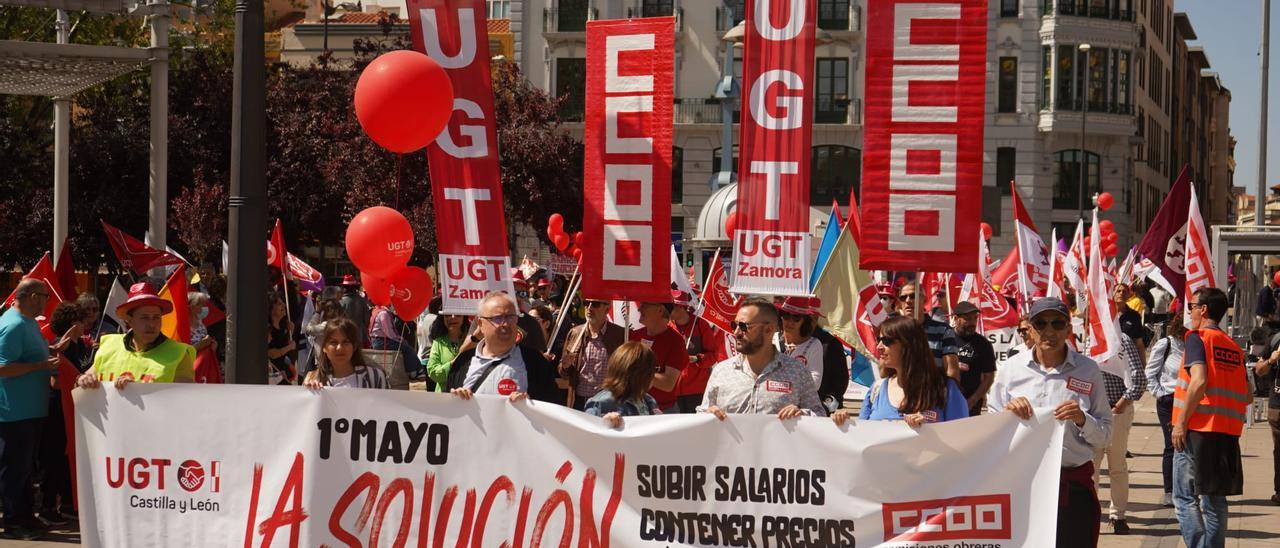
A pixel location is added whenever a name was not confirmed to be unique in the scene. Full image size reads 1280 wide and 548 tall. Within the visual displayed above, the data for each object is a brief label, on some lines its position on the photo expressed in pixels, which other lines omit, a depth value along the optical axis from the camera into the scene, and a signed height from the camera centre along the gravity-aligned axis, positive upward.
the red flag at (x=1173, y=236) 14.88 +0.11
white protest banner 6.53 -1.05
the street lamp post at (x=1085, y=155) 53.12 +3.23
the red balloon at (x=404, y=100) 8.90 +0.79
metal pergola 13.30 +1.50
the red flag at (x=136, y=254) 14.52 -0.22
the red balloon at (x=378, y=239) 10.47 -0.03
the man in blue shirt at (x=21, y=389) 9.60 -0.99
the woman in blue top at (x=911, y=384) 6.44 -0.60
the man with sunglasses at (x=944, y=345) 10.42 -0.69
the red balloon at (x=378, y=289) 12.21 -0.43
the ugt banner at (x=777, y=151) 9.67 +0.56
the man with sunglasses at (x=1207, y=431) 8.56 -1.03
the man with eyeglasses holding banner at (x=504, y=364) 7.50 -0.62
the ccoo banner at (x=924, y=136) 8.71 +0.61
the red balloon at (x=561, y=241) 30.62 -0.08
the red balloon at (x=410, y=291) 11.95 -0.43
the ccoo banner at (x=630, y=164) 9.66 +0.47
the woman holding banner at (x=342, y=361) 7.48 -0.61
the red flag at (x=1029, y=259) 15.86 -0.15
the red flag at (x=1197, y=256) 13.78 -0.08
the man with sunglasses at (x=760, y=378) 6.87 -0.61
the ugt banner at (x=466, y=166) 9.26 +0.42
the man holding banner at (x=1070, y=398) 6.71 -0.67
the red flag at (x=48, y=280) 11.70 -0.38
